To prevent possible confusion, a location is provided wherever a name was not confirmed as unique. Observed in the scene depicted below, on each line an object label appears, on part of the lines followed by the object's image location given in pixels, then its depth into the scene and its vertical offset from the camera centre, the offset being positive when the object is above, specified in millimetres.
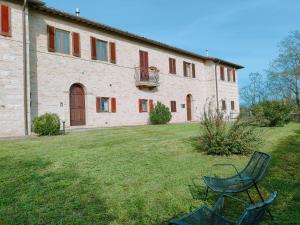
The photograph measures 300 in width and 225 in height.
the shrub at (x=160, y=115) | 16100 +142
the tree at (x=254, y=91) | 39721 +4192
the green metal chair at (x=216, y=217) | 1605 -875
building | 10171 +2813
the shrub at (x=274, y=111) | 12868 +121
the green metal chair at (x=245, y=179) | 2888 -907
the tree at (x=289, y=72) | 29412 +5478
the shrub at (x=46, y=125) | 9558 -182
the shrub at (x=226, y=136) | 5776 -561
